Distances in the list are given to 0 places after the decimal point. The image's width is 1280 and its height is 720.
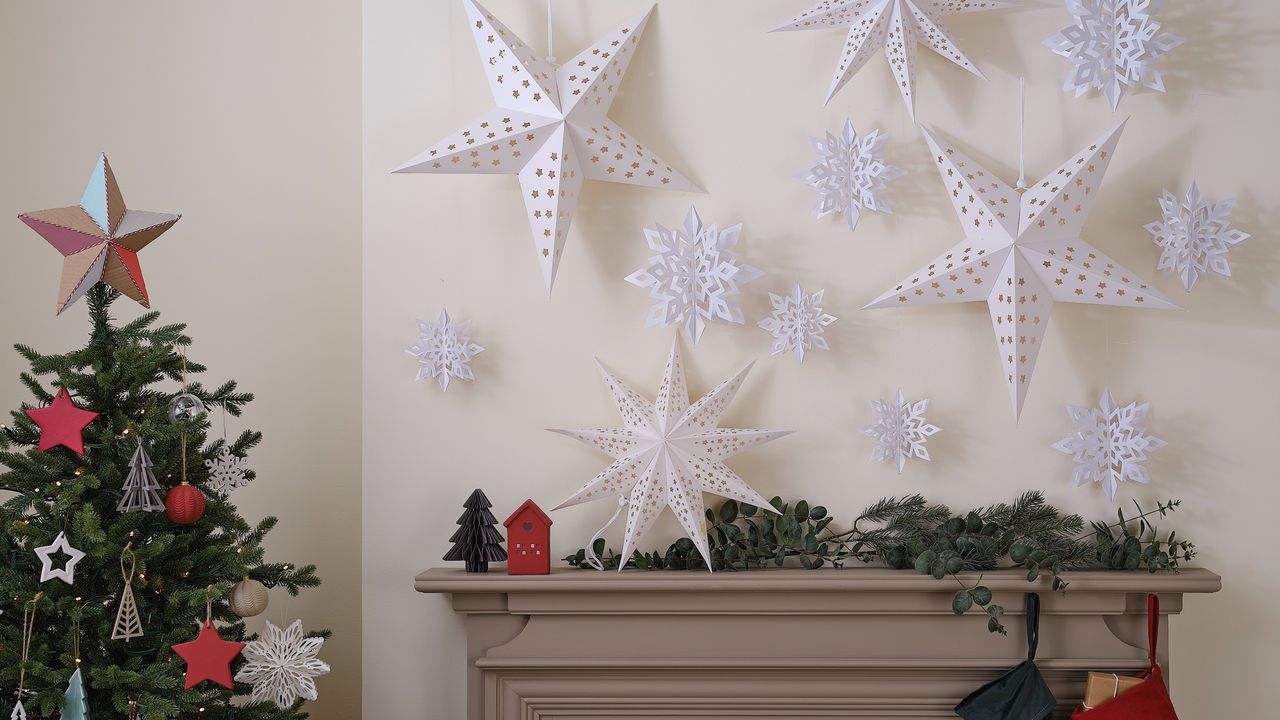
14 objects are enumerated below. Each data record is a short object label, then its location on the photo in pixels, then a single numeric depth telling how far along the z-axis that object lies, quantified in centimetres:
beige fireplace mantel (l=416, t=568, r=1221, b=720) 163
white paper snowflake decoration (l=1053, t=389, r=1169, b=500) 167
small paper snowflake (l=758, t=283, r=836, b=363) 172
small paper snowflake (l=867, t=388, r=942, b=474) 172
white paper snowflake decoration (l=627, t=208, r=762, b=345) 169
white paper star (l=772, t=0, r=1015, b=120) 169
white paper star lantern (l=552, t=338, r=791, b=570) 167
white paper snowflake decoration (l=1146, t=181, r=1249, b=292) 165
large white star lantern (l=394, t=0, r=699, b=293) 168
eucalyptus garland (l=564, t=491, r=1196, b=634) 163
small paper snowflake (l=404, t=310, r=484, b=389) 178
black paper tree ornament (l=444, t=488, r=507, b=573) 169
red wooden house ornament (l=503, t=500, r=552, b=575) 167
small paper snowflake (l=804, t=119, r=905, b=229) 170
